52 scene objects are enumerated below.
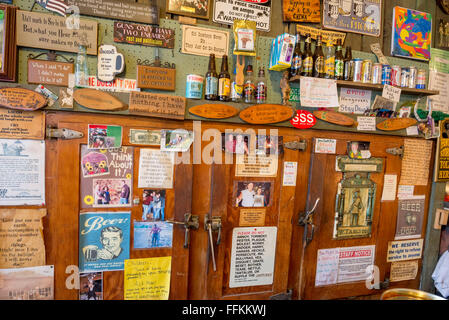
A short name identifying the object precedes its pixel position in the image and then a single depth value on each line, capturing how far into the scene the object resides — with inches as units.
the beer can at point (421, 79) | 85.0
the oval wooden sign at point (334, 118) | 76.3
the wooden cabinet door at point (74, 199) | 62.4
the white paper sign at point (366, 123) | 80.2
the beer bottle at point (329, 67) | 76.2
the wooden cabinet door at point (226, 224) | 71.6
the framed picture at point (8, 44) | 57.1
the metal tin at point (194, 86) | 68.2
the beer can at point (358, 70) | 77.6
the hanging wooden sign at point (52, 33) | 59.5
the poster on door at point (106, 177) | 64.2
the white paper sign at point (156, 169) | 67.2
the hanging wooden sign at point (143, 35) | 65.4
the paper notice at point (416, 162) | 87.4
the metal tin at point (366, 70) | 78.4
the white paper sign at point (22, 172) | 60.3
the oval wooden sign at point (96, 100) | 61.2
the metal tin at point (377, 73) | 79.7
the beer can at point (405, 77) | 83.7
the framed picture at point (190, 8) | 68.4
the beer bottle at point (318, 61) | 75.4
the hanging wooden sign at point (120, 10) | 62.9
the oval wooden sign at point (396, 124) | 82.1
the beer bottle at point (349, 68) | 78.2
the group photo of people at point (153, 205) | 68.0
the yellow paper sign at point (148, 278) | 69.1
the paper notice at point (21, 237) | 61.6
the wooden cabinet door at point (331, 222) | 79.0
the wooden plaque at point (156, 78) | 66.4
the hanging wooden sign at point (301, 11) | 75.5
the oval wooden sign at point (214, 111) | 68.2
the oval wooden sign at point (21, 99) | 57.7
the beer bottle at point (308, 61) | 74.4
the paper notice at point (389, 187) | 85.5
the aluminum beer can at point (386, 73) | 80.5
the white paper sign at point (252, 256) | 75.2
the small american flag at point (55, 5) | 60.7
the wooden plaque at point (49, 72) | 60.4
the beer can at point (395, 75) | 82.4
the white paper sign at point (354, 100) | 82.1
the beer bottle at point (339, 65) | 77.1
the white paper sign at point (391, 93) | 81.0
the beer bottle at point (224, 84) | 69.9
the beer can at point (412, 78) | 84.4
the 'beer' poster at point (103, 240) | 65.6
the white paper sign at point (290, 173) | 75.9
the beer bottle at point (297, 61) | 74.1
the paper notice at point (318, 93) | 74.7
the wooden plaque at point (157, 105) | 64.3
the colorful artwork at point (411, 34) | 84.6
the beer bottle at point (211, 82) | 69.2
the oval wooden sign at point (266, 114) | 70.8
